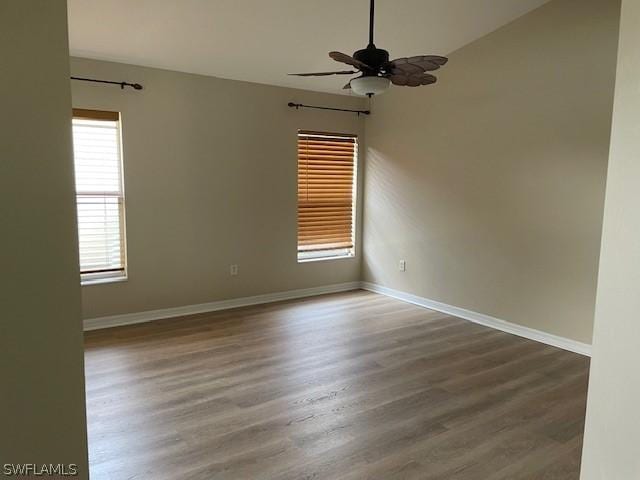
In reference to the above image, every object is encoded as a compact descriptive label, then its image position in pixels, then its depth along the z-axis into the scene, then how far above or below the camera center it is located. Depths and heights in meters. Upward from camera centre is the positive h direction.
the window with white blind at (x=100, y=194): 4.12 -0.02
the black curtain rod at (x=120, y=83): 4.00 +0.97
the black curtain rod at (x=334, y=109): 5.18 +1.04
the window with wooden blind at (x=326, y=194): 5.45 +0.02
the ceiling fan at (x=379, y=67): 2.61 +0.76
